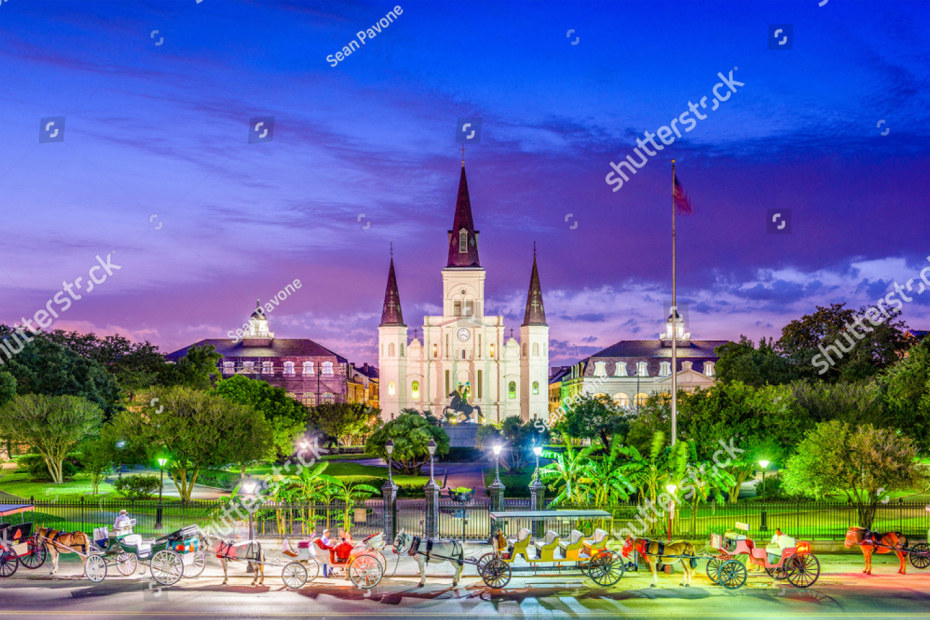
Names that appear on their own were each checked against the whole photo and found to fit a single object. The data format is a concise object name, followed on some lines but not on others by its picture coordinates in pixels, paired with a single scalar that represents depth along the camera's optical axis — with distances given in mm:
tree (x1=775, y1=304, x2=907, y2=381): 61938
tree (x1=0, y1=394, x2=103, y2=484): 43156
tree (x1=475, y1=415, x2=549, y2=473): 58197
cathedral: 105250
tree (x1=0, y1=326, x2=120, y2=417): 54312
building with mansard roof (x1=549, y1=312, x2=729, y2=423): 107812
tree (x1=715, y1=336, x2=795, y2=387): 64675
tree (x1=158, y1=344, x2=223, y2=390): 72000
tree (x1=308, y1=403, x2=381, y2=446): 76500
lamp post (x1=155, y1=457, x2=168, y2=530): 26553
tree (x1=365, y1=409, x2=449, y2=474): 48656
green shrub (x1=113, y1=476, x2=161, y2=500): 37031
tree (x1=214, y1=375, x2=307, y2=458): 55631
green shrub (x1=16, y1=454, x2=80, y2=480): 47156
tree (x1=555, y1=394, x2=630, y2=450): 61125
